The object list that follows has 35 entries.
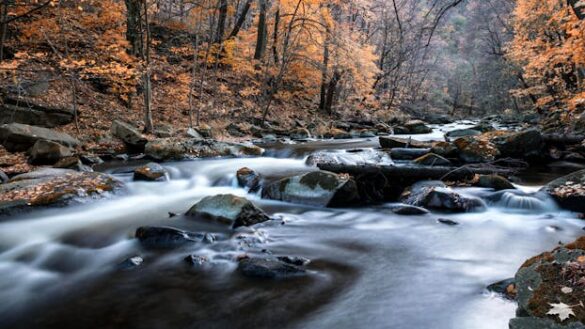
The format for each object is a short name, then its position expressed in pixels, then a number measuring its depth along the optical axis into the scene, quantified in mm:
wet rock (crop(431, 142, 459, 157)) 10656
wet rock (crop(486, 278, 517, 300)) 4001
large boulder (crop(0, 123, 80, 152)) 10562
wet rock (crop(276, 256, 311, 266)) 5031
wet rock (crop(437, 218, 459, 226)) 6727
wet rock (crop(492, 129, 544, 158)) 11406
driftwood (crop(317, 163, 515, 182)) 8453
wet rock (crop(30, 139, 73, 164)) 10062
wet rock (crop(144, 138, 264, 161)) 12375
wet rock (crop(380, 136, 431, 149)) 12172
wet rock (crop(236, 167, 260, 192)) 9204
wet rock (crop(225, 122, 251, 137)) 17797
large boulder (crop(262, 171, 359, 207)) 7836
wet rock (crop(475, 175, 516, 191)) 8297
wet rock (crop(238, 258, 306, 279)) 4609
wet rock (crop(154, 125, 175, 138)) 14200
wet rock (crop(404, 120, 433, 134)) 23094
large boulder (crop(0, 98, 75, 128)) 11672
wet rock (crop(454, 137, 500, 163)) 10500
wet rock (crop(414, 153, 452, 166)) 9602
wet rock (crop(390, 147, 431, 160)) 10742
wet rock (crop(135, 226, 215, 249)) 5703
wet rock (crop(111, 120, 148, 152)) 12740
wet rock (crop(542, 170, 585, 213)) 7105
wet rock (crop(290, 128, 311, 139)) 18631
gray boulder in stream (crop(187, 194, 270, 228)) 6383
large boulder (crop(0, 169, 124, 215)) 7168
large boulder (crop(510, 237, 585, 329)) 2717
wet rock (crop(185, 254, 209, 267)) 5055
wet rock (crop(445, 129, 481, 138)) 18125
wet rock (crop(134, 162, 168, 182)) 9688
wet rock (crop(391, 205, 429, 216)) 7285
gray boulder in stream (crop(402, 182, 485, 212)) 7430
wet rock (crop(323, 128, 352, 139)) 19728
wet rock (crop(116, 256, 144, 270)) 5036
